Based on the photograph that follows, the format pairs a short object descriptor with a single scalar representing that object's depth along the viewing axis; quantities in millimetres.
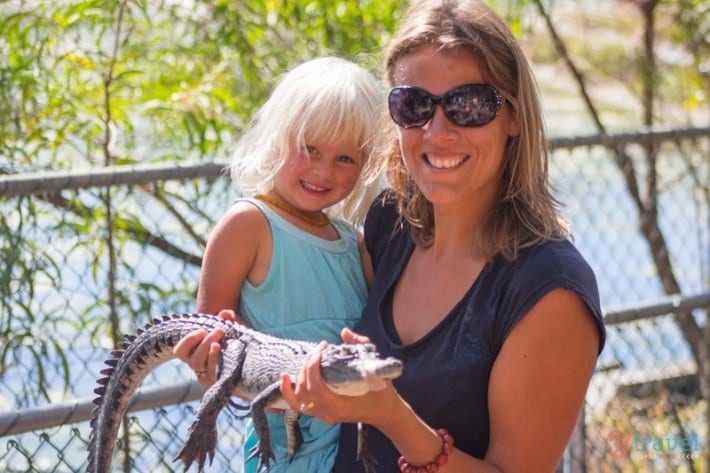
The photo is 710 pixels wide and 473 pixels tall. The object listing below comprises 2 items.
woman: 2004
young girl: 2398
